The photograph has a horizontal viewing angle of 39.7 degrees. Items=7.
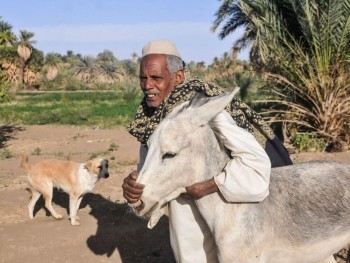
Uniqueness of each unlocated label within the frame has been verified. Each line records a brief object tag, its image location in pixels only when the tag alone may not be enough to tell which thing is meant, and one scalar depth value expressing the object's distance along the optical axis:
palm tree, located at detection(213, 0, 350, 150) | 10.93
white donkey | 2.18
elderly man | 2.22
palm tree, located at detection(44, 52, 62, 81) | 56.69
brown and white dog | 6.89
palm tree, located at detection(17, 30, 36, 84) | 48.59
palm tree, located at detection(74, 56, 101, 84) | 59.16
